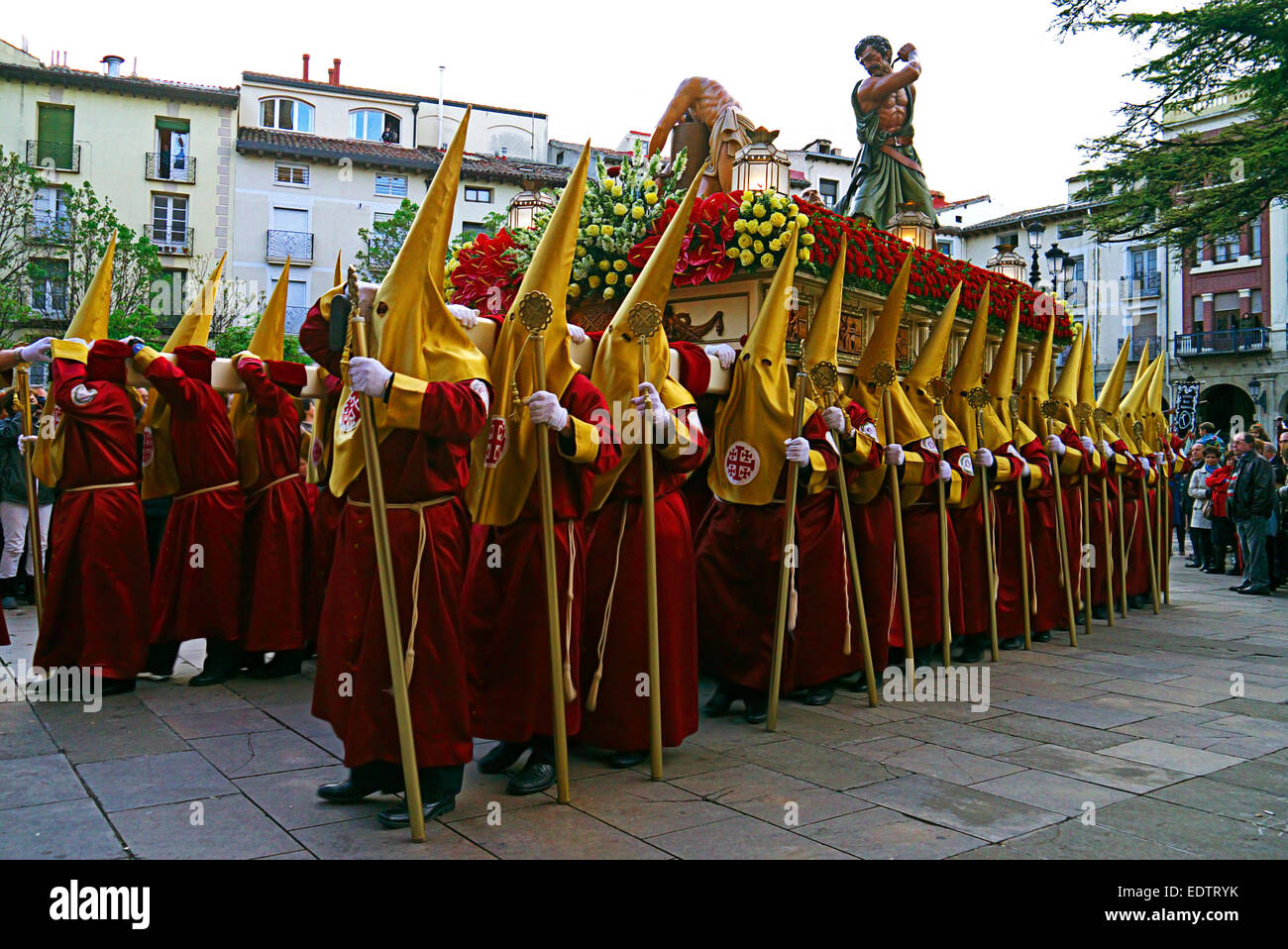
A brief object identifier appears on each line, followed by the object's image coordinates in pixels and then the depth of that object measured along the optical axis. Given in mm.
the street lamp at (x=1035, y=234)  14959
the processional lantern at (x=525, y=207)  8086
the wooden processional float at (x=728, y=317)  6344
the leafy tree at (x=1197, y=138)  14469
